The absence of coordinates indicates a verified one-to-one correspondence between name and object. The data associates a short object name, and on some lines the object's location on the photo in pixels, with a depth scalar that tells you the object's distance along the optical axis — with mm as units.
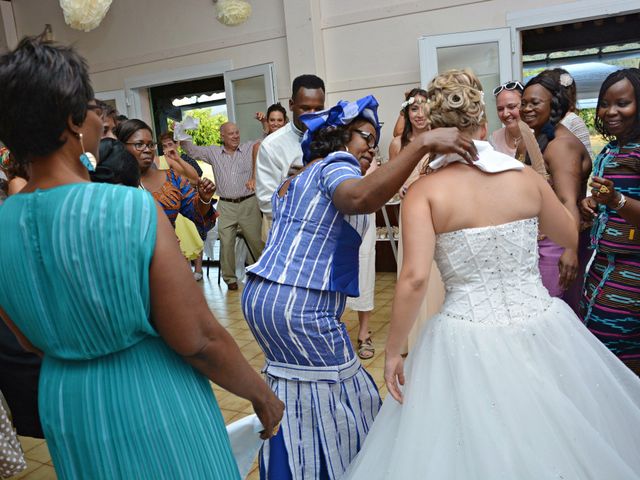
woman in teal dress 1087
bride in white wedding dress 1709
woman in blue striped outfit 2035
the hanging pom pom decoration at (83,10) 4961
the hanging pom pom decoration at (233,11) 7426
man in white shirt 3709
